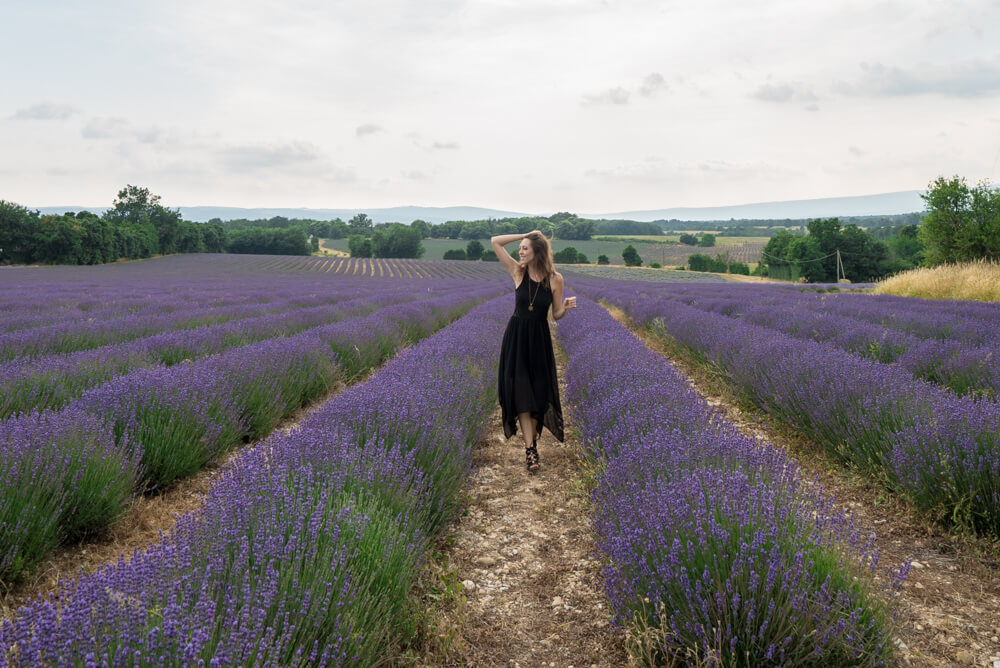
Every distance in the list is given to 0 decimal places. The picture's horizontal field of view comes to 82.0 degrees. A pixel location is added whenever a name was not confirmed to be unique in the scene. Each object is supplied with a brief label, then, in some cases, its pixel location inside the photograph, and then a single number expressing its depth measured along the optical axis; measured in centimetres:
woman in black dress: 370
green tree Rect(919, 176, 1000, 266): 2861
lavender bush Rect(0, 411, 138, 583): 209
